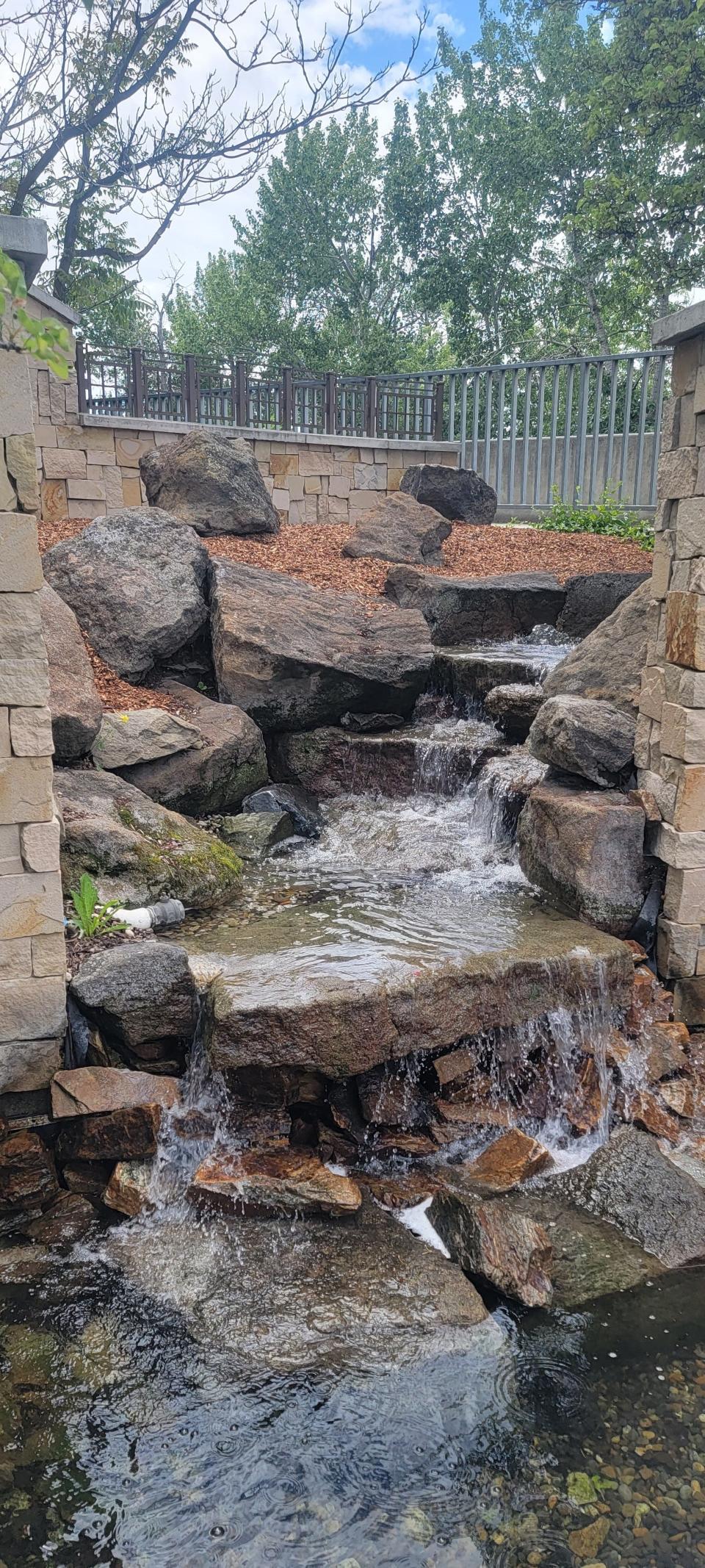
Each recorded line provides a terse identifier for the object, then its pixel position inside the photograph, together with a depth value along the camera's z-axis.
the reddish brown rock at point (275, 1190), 4.52
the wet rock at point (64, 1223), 4.42
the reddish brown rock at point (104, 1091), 4.73
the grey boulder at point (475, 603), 10.68
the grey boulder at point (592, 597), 10.78
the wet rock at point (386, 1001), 4.87
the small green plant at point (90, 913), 5.77
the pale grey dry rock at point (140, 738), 7.35
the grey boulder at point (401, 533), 11.98
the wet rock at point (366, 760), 8.28
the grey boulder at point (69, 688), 6.86
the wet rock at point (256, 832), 7.40
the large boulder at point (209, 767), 7.54
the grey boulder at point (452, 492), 14.09
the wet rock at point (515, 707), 8.18
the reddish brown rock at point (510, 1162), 4.84
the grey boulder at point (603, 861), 6.21
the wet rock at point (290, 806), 7.95
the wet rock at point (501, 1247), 4.16
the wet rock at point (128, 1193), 4.55
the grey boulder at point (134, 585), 8.50
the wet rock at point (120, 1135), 4.71
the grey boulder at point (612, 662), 7.49
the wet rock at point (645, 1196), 4.54
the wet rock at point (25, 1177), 4.62
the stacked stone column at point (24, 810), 4.26
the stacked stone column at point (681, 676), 5.75
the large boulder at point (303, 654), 8.45
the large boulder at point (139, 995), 4.97
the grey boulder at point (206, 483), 11.49
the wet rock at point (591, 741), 6.60
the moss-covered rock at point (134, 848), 6.23
